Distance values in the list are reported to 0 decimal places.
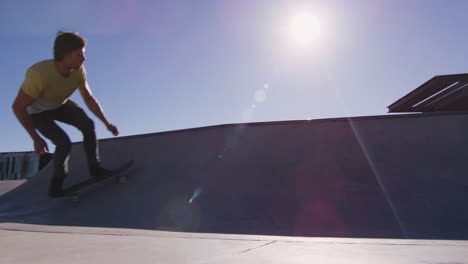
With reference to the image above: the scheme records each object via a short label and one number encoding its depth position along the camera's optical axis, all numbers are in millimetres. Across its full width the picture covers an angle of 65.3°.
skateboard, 5133
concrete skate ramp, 3615
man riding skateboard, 3088
